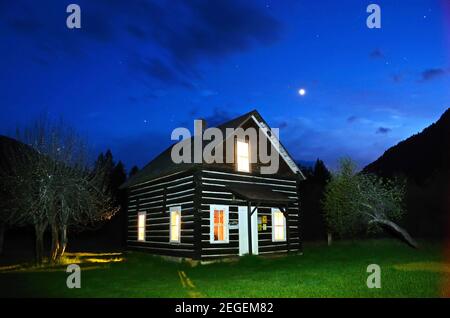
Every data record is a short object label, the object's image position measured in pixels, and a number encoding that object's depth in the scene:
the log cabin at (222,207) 17.47
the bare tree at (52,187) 17.72
